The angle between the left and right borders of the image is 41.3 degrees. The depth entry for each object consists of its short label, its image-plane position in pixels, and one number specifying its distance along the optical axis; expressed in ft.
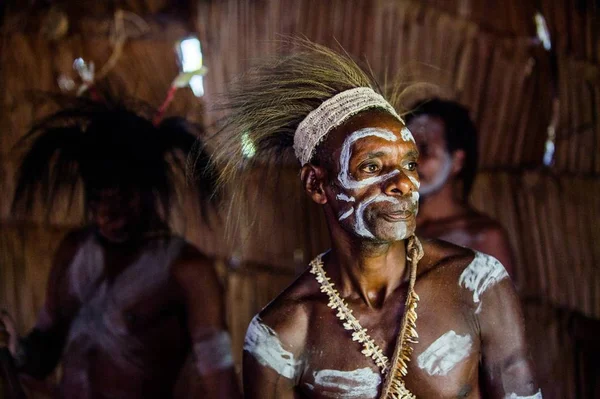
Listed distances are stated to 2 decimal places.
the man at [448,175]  12.37
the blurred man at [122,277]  11.03
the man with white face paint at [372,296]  7.67
